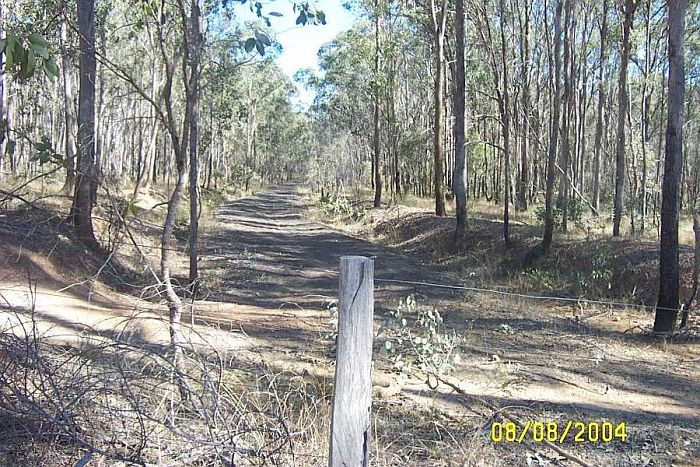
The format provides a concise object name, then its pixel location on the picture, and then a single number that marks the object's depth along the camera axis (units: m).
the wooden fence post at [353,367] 2.81
